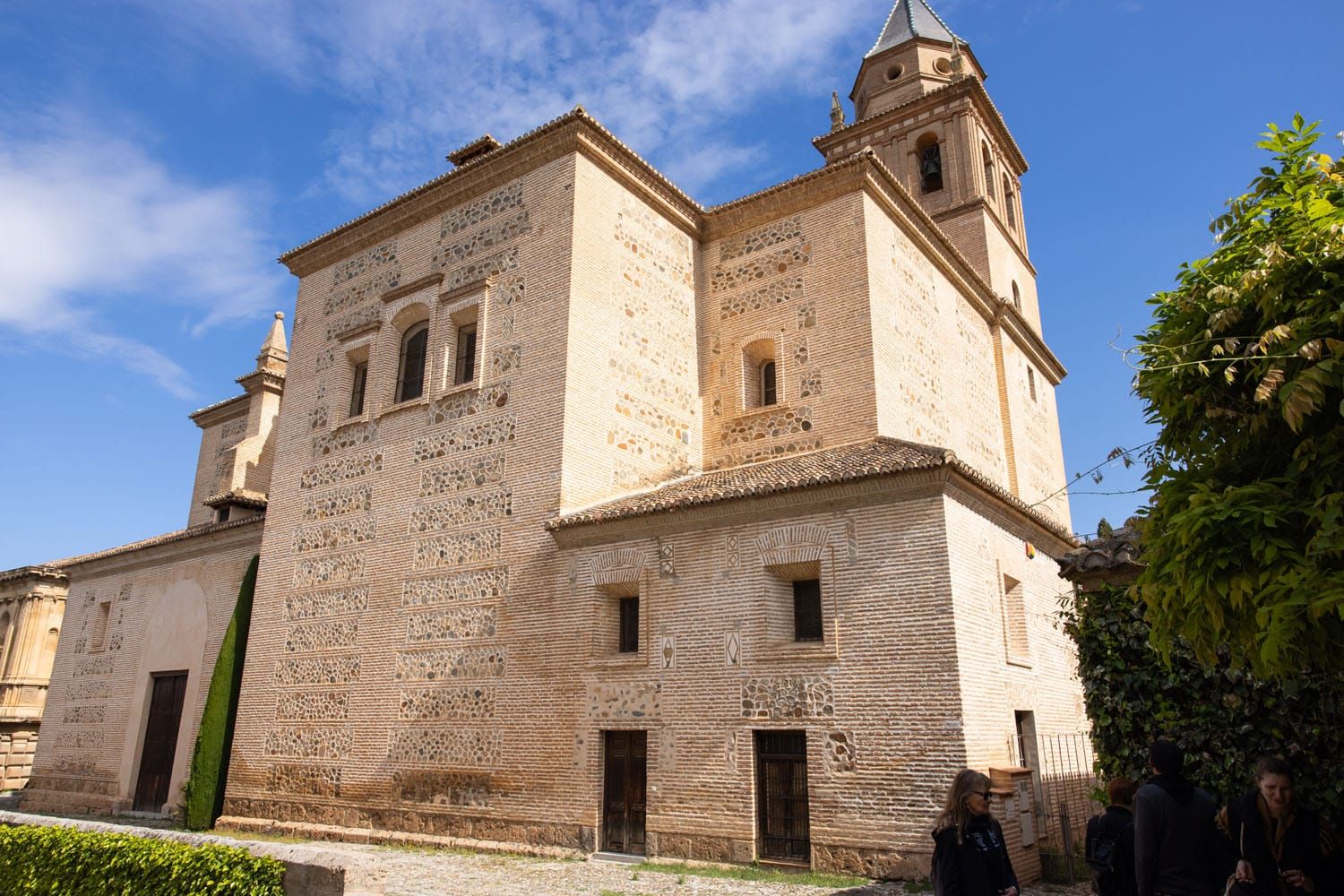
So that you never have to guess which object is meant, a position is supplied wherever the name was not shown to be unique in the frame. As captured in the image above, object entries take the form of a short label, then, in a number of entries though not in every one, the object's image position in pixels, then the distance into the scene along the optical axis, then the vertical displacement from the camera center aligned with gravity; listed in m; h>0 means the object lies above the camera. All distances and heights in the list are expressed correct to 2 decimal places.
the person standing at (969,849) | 4.37 -0.44
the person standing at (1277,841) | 4.53 -0.42
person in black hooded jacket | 4.49 -0.39
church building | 10.11 +2.74
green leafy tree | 4.46 +1.68
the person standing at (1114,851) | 5.38 -0.55
